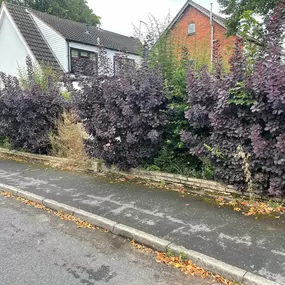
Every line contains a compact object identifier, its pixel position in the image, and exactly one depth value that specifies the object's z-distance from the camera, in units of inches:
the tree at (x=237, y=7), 551.5
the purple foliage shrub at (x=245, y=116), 157.5
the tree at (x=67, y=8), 1271.9
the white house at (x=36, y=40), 730.8
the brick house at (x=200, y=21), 785.6
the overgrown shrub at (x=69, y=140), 283.7
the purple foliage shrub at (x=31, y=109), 316.5
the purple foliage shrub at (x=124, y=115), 217.3
